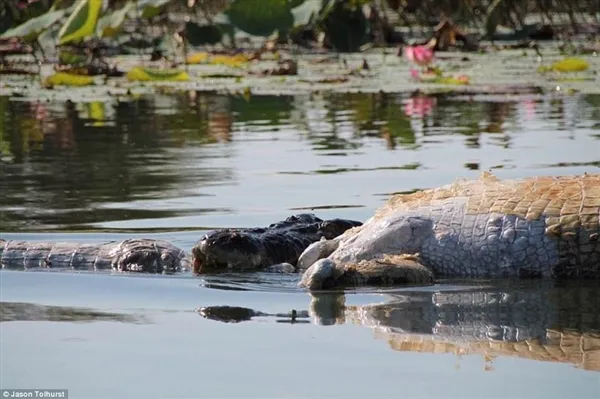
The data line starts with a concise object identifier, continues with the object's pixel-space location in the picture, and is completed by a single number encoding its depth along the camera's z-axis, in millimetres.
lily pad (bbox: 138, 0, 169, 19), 16875
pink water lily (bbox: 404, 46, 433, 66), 16688
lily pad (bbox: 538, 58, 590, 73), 16812
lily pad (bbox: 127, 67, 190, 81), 16828
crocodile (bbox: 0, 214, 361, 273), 6801
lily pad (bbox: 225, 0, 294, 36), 16625
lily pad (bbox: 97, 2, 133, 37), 16312
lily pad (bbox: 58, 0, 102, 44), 15961
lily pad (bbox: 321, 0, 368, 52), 19672
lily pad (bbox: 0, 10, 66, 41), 16812
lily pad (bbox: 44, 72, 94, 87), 16797
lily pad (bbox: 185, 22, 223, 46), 18875
